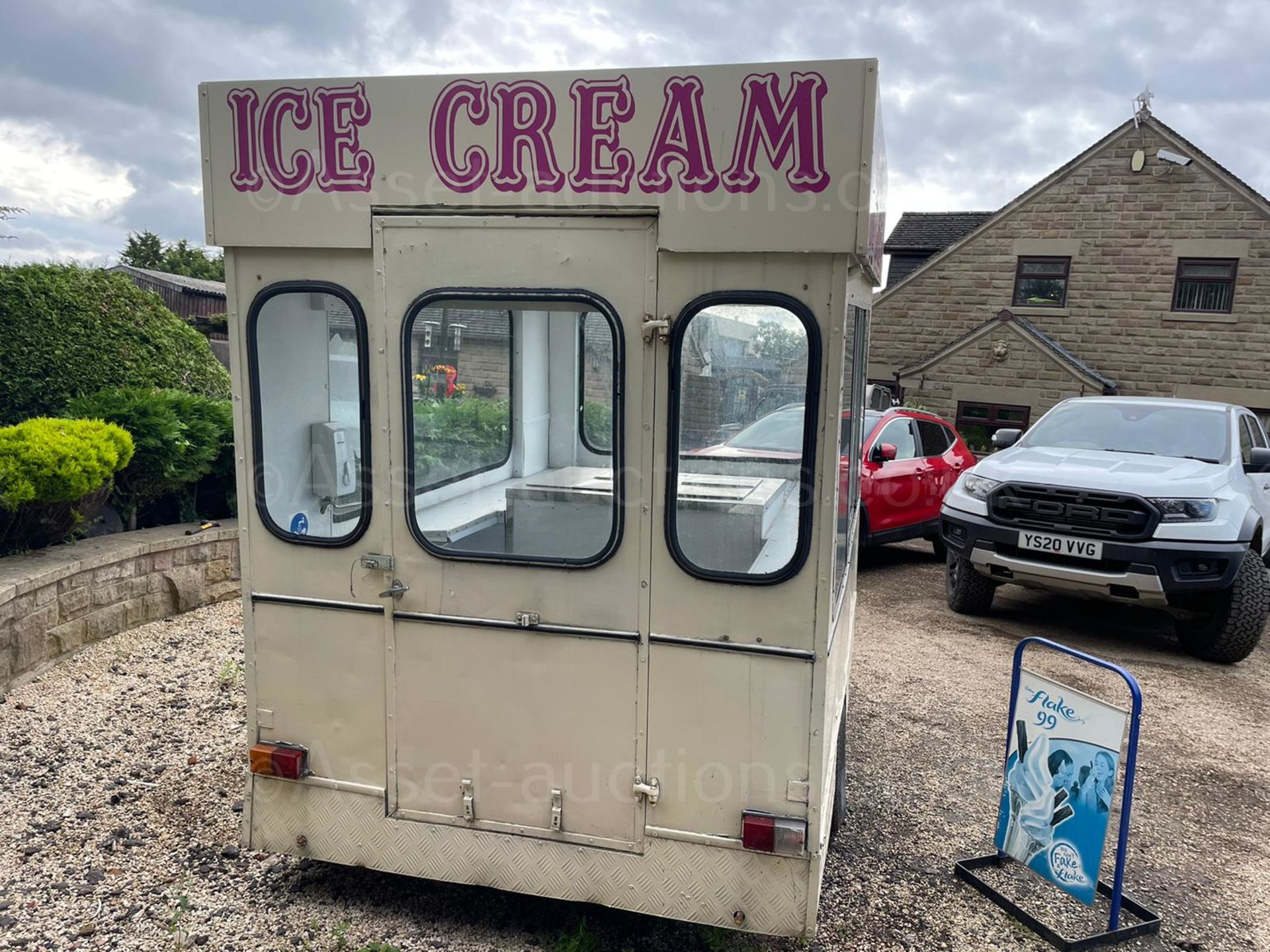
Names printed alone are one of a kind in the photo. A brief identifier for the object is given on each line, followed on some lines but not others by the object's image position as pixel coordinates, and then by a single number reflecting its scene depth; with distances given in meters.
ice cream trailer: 2.59
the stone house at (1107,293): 16.86
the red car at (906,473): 8.88
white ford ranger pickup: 6.46
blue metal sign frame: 3.29
